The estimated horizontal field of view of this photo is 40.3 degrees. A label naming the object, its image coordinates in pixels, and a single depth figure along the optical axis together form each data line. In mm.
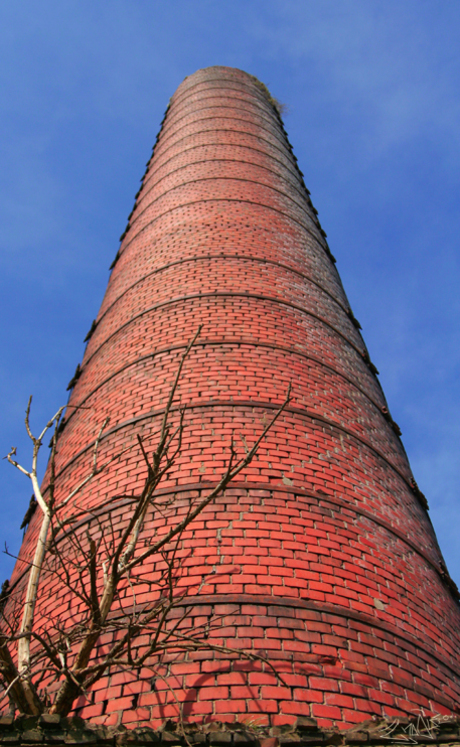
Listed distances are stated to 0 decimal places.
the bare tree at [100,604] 2549
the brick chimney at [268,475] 2986
